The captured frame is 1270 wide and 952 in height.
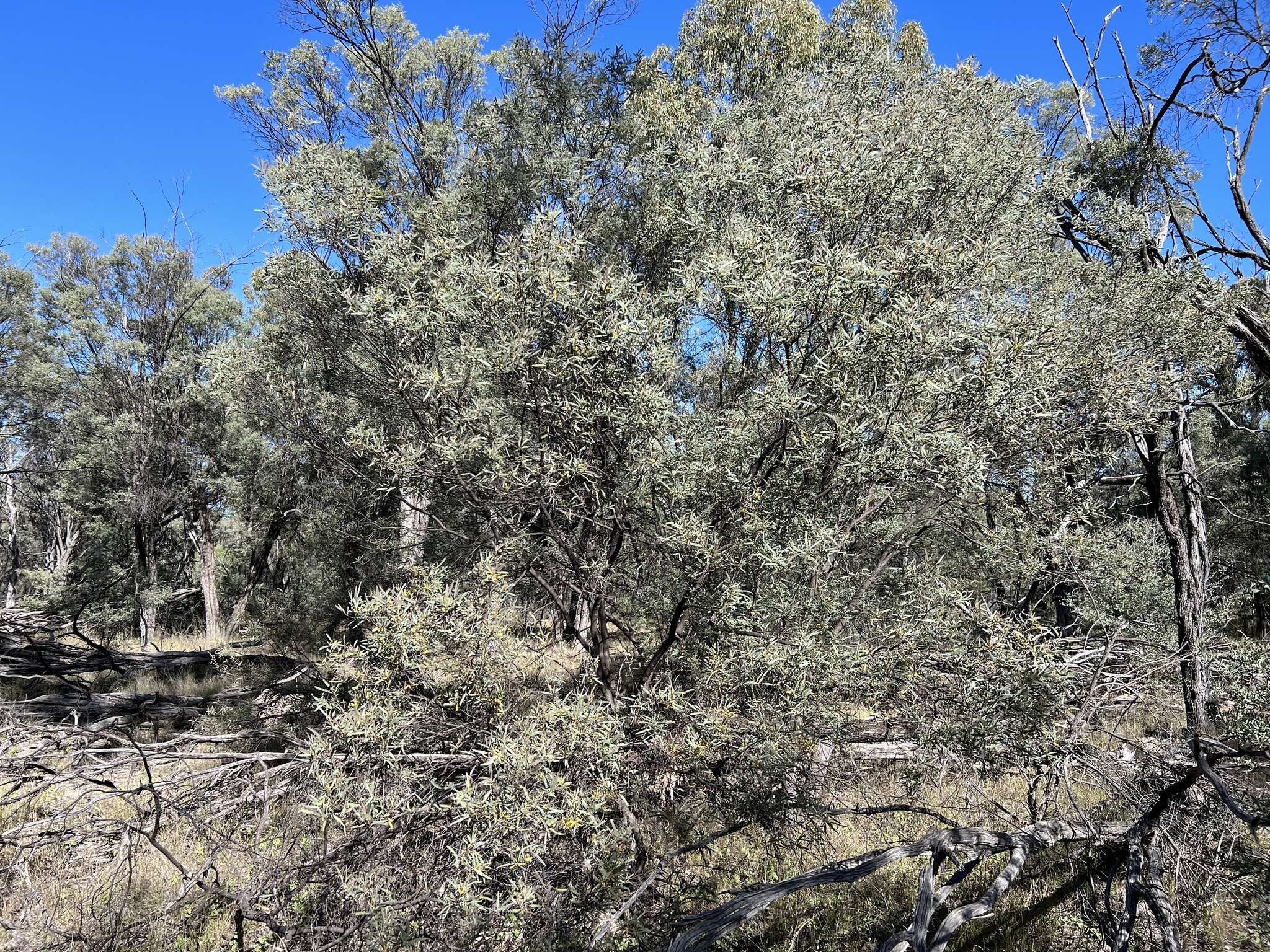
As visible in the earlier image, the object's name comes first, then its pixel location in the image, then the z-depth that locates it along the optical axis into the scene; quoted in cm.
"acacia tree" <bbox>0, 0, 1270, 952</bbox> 354
